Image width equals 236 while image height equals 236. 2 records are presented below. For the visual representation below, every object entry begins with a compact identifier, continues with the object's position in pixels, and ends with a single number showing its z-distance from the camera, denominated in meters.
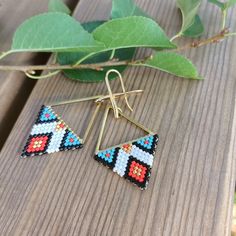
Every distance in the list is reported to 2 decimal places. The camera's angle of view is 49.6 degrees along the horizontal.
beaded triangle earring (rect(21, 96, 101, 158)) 0.11
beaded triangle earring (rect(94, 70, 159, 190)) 0.10
